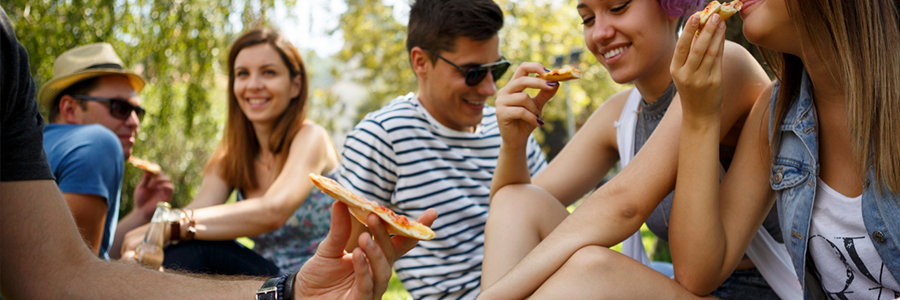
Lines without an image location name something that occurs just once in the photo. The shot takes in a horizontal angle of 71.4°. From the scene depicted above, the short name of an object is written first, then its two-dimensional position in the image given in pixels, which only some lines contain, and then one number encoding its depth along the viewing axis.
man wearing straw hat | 3.26
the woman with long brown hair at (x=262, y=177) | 3.54
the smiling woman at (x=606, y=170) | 1.92
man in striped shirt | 3.07
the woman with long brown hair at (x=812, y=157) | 1.62
